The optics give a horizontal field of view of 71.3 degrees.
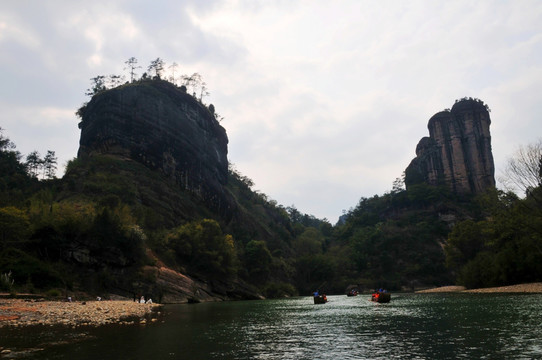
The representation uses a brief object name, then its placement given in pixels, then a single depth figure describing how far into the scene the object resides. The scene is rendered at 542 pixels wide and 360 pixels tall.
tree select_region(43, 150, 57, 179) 106.60
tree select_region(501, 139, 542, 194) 43.25
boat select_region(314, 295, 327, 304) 49.41
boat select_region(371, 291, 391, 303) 43.91
